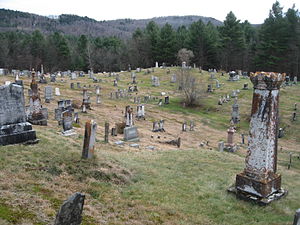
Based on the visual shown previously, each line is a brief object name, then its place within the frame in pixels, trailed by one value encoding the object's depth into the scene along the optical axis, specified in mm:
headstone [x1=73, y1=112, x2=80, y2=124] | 19328
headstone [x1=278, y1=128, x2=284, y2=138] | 25772
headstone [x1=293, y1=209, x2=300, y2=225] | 5188
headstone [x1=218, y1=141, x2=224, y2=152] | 18516
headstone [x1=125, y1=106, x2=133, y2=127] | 19219
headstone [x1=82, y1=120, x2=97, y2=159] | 9312
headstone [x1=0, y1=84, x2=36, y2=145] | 9320
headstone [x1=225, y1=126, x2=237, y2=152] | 19031
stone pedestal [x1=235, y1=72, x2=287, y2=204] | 7832
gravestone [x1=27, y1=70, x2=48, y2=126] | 15984
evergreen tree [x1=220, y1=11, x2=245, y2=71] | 57781
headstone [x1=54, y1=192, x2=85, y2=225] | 4395
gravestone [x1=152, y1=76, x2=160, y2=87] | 42469
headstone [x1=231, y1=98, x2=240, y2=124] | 27630
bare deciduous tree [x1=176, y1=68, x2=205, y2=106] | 33438
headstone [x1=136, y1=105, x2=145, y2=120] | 25000
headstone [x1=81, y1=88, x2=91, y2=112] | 23883
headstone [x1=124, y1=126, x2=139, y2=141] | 17344
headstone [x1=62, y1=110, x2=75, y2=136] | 14898
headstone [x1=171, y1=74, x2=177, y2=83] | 45594
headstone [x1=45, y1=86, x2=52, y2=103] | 25509
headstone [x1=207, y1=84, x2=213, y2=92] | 38950
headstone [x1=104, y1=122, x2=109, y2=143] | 14991
